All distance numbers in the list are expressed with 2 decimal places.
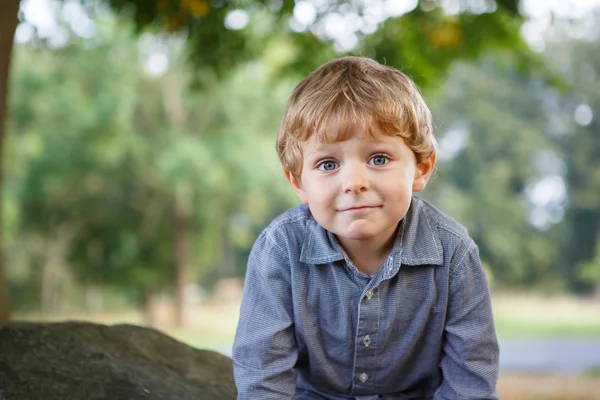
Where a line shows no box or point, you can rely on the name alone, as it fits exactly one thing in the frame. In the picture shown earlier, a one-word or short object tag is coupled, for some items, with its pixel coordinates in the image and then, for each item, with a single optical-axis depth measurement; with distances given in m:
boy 1.81
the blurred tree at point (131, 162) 16.06
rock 2.16
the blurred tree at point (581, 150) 19.88
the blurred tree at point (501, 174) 20.00
